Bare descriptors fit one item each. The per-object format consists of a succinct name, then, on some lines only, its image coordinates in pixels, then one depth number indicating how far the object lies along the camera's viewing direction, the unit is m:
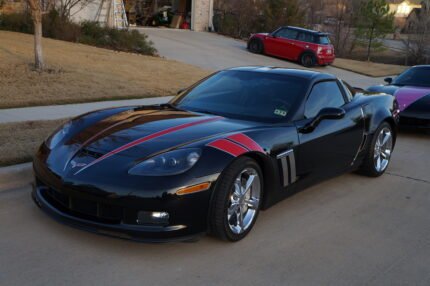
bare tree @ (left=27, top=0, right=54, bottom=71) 10.71
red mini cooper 22.72
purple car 9.09
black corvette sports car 3.70
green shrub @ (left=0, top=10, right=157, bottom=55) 18.28
